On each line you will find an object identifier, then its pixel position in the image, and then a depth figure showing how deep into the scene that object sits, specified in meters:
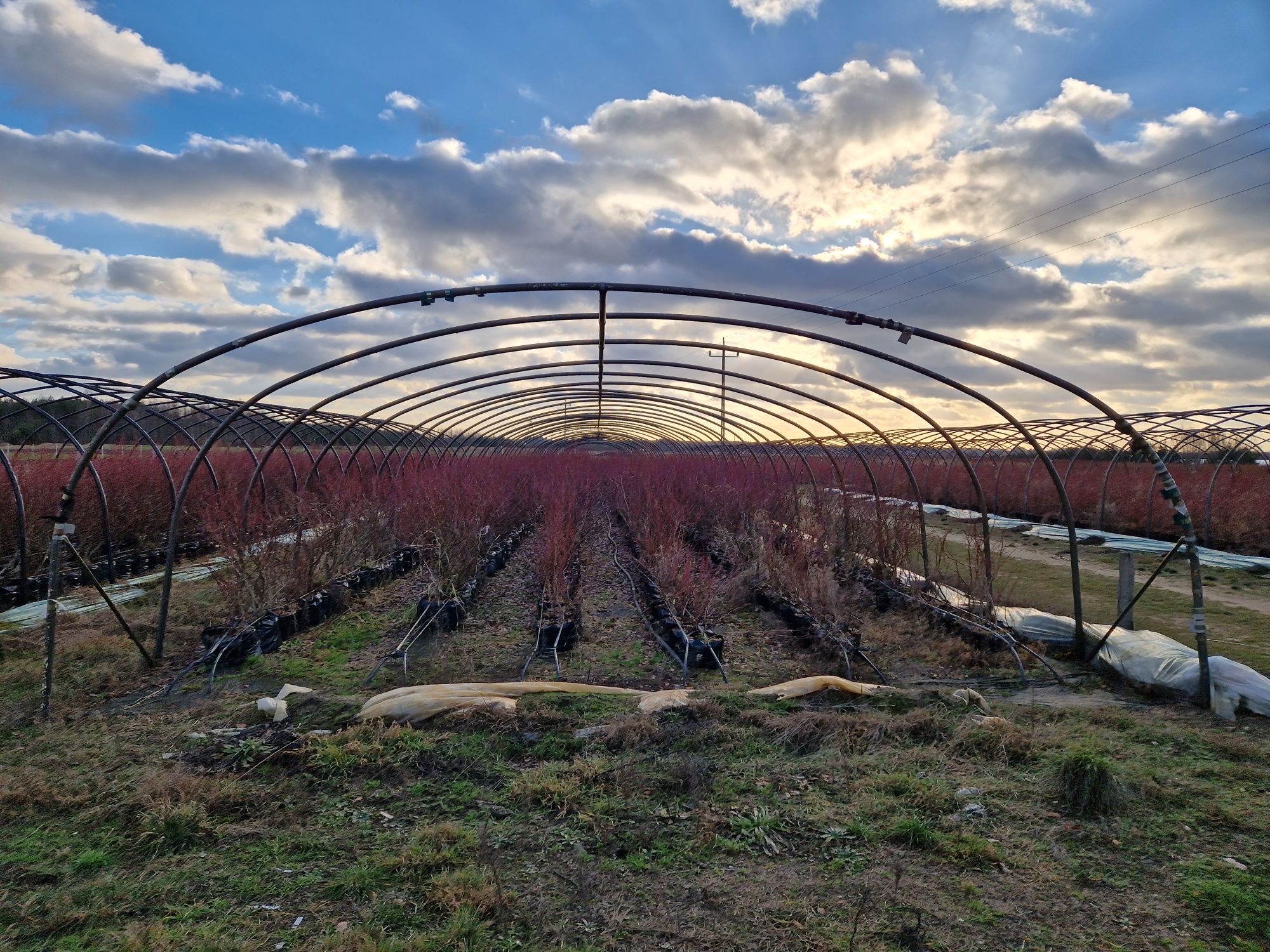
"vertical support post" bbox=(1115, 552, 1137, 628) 5.99
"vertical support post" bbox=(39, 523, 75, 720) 4.52
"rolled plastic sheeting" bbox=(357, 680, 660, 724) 4.38
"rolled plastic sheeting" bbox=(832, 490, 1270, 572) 10.32
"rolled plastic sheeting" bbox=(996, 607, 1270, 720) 4.85
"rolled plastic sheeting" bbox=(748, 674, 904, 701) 4.93
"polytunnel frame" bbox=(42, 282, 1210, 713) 4.82
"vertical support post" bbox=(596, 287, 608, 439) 5.55
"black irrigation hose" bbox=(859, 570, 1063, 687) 5.71
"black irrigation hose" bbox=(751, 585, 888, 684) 5.66
